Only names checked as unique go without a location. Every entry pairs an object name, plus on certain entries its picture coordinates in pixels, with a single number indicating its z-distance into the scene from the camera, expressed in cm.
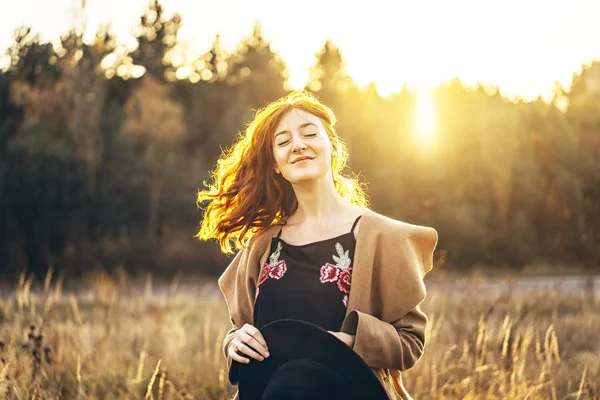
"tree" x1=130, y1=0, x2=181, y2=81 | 3164
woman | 240
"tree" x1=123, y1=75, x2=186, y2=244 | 2388
